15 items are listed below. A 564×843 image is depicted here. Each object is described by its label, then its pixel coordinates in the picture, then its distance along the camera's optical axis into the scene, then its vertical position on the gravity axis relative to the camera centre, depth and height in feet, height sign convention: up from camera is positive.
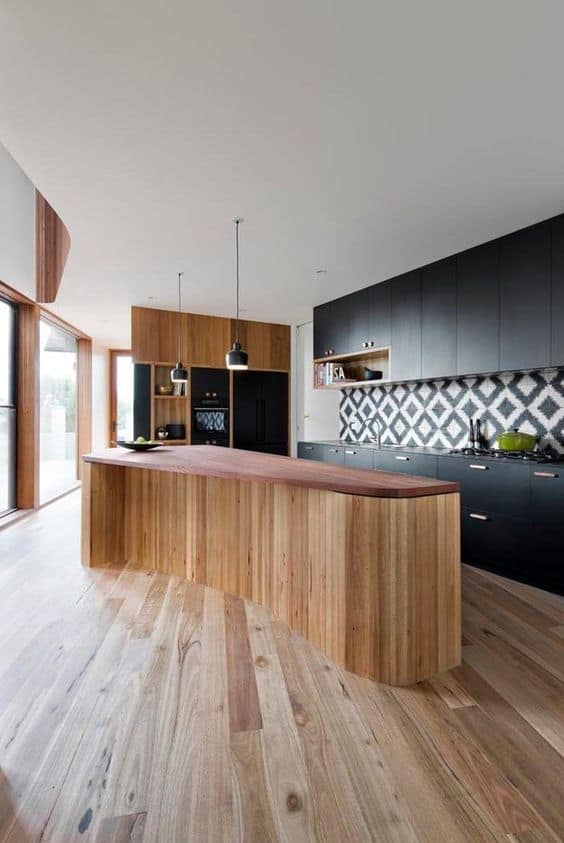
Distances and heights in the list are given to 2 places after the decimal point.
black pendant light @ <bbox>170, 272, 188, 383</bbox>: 15.47 +1.42
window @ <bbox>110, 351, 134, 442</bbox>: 30.30 +1.27
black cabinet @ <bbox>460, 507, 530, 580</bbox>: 10.78 -3.02
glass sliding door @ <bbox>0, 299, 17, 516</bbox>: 16.57 +0.44
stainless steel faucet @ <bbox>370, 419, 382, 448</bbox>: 17.51 -0.49
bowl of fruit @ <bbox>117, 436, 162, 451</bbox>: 12.47 -0.74
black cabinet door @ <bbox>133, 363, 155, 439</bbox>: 19.66 +0.74
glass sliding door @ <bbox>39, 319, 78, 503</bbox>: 20.72 +0.29
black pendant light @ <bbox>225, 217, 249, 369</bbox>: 11.86 +1.52
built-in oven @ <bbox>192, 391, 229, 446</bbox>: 20.85 -0.11
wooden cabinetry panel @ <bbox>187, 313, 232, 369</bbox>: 20.80 +3.54
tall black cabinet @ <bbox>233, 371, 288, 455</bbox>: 21.88 +0.31
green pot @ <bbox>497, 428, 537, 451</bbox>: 11.87 -0.58
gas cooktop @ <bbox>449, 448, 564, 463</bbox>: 11.07 -0.92
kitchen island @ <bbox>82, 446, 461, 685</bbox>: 6.63 -2.24
